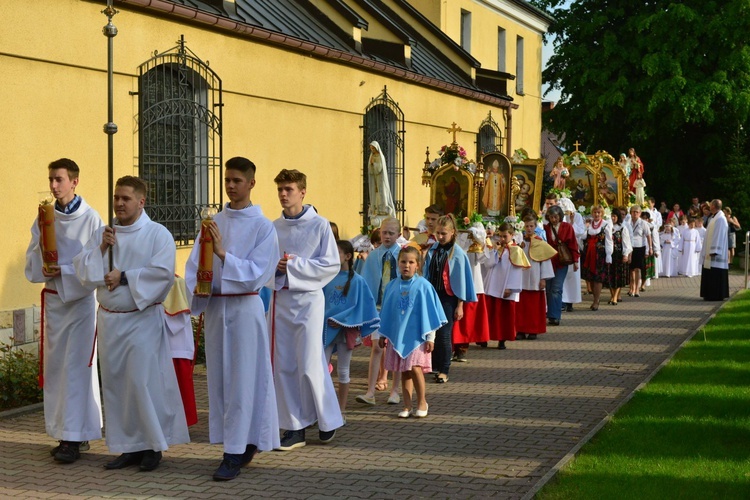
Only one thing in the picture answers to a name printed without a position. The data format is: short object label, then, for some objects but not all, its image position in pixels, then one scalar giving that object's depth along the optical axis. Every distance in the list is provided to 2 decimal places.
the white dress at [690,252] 27.64
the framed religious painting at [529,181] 19.33
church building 10.62
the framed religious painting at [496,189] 16.66
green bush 9.37
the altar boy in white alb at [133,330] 7.22
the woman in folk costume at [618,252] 19.67
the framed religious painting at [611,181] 24.50
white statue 16.73
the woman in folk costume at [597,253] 18.95
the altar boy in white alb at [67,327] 7.58
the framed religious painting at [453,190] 16.03
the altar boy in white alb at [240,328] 7.16
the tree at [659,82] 33.06
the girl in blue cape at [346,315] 9.21
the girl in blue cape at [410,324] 9.22
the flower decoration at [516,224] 15.21
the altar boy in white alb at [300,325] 7.95
